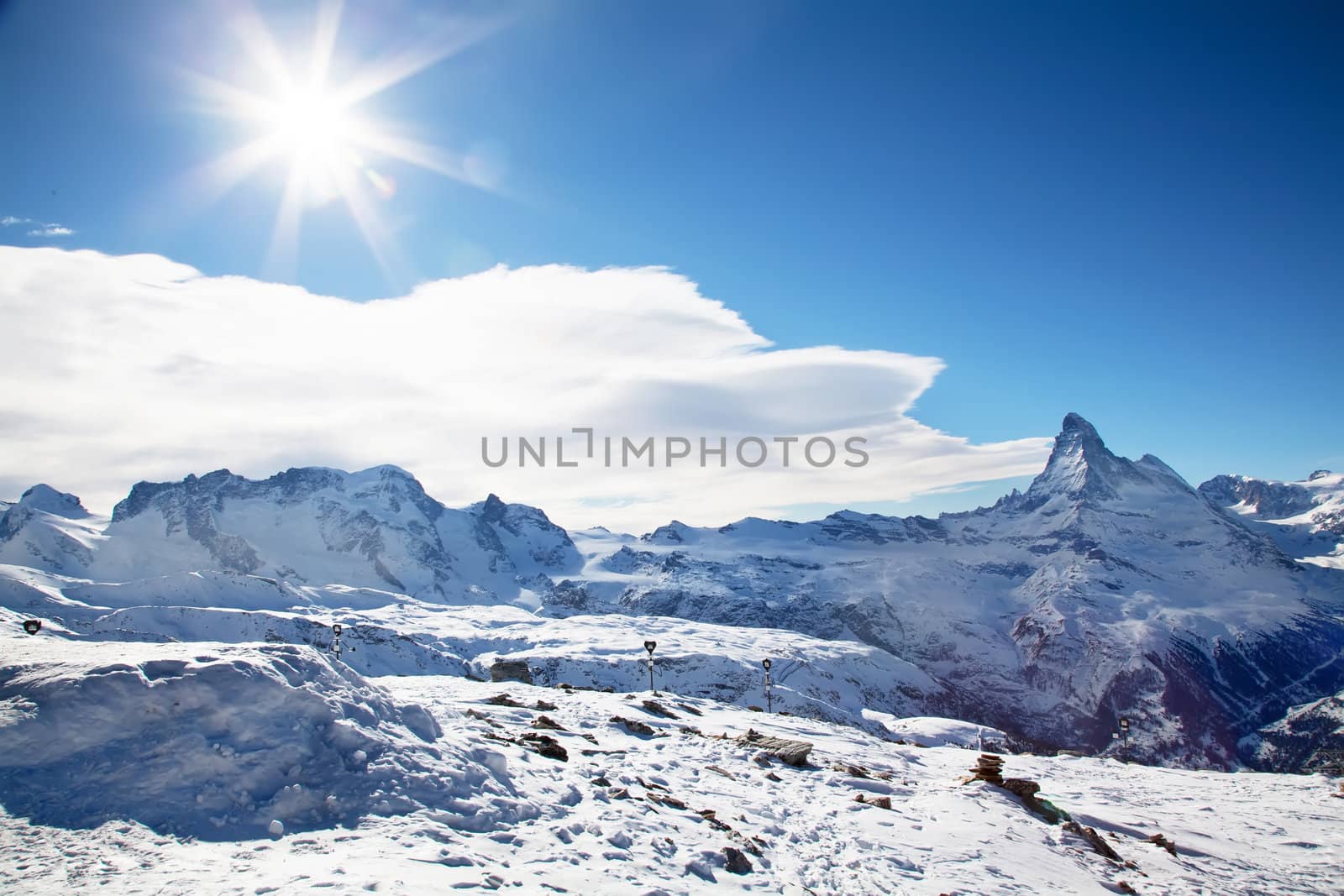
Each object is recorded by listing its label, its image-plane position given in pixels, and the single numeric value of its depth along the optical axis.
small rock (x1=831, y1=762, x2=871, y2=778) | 24.01
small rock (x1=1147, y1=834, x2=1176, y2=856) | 19.87
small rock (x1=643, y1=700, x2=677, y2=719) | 33.84
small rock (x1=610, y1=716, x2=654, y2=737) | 26.88
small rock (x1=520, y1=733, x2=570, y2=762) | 18.64
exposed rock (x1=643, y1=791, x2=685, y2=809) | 15.88
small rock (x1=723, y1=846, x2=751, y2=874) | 12.66
